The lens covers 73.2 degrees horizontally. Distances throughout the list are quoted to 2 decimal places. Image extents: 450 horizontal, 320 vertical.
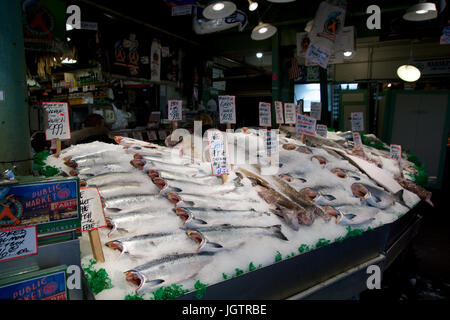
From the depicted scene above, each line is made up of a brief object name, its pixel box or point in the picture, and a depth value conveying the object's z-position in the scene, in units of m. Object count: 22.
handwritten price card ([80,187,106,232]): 1.58
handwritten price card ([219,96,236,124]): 3.55
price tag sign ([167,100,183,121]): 3.45
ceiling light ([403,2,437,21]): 5.33
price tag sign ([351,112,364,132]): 5.25
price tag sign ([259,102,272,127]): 3.92
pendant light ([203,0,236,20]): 4.49
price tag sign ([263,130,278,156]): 3.00
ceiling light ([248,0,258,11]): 5.49
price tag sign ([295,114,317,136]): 4.00
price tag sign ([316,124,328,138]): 4.96
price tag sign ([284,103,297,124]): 4.63
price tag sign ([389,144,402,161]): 4.48
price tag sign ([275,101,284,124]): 4.39
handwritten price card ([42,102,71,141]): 2.40
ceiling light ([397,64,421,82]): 7.85
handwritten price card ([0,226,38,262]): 1.23
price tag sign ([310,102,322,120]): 5.17
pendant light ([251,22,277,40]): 6.05
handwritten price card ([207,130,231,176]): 2.55
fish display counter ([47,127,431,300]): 1.71
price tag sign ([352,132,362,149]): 4.83
